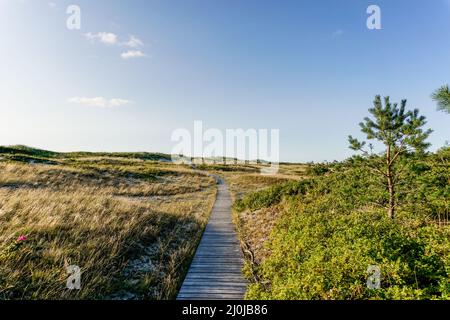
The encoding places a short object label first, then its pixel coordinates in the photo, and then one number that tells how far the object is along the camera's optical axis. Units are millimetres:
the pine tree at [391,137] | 6188
